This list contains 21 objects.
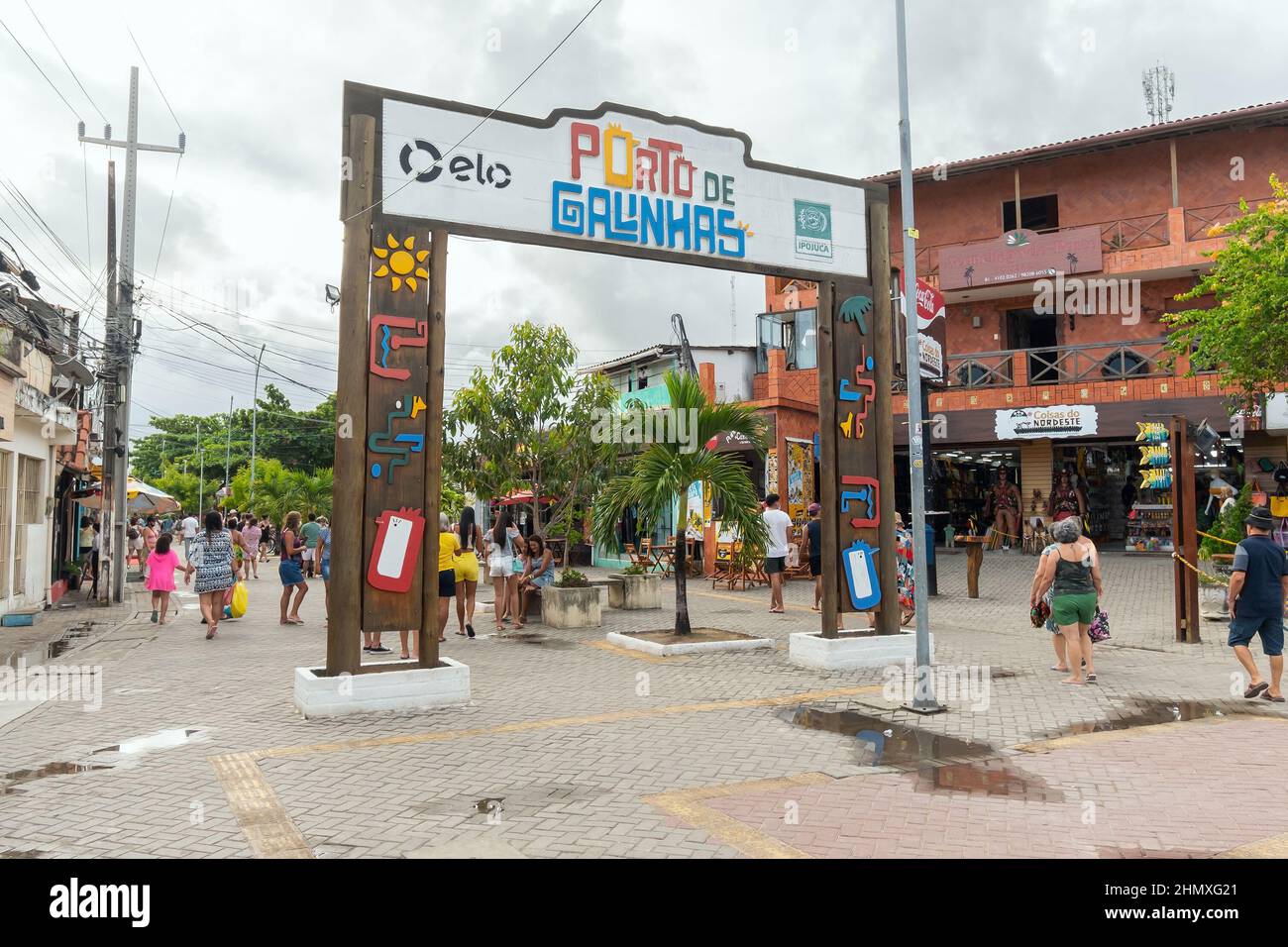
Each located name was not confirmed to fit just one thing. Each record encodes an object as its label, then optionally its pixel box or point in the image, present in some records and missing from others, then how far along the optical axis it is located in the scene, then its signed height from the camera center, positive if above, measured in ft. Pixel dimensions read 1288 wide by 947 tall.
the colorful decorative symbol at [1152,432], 62.69 +7.05
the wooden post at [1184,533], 35.76 +0.09
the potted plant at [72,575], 65.72 -2.16
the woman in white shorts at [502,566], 41.16 -1.11
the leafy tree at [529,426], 47.52 +5.93
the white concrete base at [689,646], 34.01 -4.00
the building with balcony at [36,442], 49.31 +6.50
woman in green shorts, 27.68 -1.54
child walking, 44.70 -1.26
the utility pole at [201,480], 187.42 +12.89
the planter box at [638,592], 50.29 -2.86
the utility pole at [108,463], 58.08 +5.11
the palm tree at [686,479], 35.53 +2.32
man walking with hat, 24.94 -1.71
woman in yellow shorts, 38.60 -1.35
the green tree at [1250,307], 45.32 +11.38
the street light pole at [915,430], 24.17 +2.88
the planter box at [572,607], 42.50 -3.10
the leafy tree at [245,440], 186.60 +23.04
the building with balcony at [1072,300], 70.74 +20.57
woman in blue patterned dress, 40.29 -1.12
